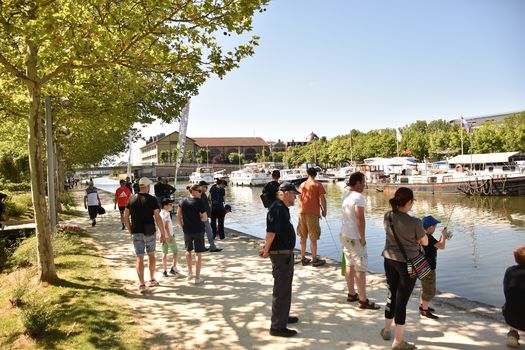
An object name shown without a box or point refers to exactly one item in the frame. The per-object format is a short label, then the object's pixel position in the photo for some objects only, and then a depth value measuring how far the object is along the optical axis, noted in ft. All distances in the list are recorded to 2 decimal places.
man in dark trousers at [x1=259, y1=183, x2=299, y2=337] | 17.90
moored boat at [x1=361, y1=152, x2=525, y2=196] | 122.83
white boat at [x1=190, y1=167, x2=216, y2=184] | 252.42
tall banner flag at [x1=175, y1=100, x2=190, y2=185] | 59.39
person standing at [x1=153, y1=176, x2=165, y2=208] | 47.66
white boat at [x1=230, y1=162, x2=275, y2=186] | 234.79
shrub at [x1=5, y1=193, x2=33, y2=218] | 58.54
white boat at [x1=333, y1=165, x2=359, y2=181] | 234.15
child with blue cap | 19.16
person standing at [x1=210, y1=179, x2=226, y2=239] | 42.06
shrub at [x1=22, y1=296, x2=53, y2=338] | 18.19
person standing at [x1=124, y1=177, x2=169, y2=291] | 24.27
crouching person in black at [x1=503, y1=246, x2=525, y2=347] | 15.64
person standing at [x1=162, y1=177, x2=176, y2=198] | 47.73
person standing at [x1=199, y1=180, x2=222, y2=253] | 36.45
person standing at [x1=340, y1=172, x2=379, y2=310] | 19.93
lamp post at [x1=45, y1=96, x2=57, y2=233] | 34.43
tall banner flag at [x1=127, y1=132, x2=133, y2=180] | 96.61
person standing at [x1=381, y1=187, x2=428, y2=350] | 15.99
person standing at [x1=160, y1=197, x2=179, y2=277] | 28.86
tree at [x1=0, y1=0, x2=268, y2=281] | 24.36
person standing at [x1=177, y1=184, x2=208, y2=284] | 26.37
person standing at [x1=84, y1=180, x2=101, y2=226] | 54.29
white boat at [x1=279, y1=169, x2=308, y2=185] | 211.25
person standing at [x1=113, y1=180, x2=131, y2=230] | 49.93
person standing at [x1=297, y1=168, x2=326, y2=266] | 28.35
